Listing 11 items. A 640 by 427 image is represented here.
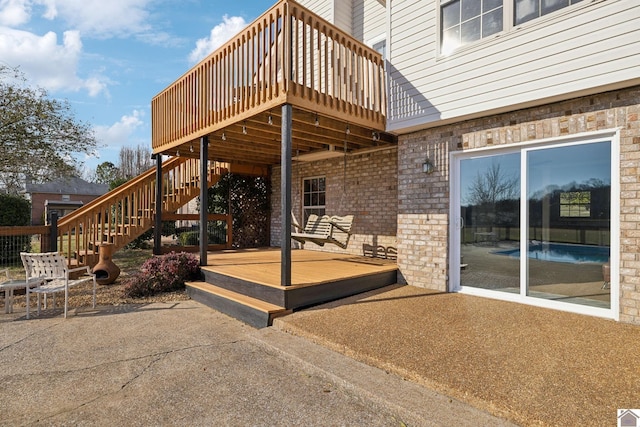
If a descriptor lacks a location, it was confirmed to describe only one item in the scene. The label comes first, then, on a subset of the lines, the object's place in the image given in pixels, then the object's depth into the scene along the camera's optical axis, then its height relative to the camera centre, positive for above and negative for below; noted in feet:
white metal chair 15.14 -2.52
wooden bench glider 20.33 -1.11
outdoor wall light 17.66 +2.58
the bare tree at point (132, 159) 108.88 +18.36
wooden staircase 22.43 +0.65
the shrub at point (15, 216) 22.15 -0.30
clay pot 20.89 -3.54
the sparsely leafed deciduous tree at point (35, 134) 30.71 +7.96
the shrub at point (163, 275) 18.53 -3.60
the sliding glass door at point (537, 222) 13.30 -0.33
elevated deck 14.47 +6.16
